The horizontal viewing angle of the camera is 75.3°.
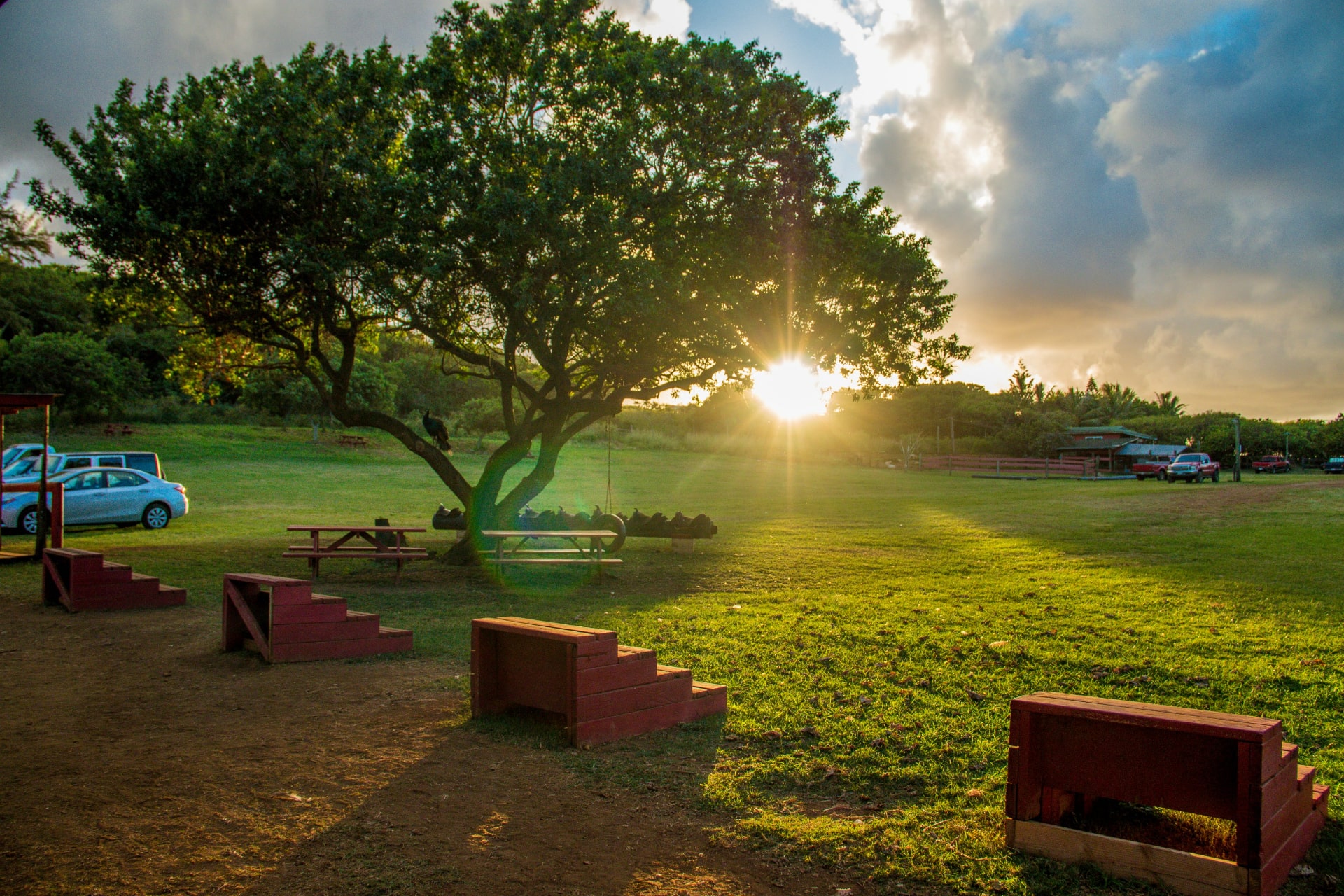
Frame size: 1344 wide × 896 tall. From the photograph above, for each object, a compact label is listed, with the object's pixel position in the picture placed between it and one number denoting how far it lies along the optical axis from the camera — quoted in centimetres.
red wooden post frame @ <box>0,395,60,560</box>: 1348
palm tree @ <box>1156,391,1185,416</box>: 11006
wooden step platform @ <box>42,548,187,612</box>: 1025
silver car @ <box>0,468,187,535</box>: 2084
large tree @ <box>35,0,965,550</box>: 1373
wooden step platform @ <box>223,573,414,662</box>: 757
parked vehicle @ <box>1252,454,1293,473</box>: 7431
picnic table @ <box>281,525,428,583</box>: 1285
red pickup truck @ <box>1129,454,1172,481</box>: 5479
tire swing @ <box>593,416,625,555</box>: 1403
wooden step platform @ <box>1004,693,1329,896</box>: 331
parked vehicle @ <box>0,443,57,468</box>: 2561
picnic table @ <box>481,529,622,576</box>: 1274
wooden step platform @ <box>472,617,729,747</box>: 525
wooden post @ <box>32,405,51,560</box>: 1403
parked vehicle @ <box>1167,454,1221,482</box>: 4681
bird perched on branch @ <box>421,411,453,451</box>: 1636
